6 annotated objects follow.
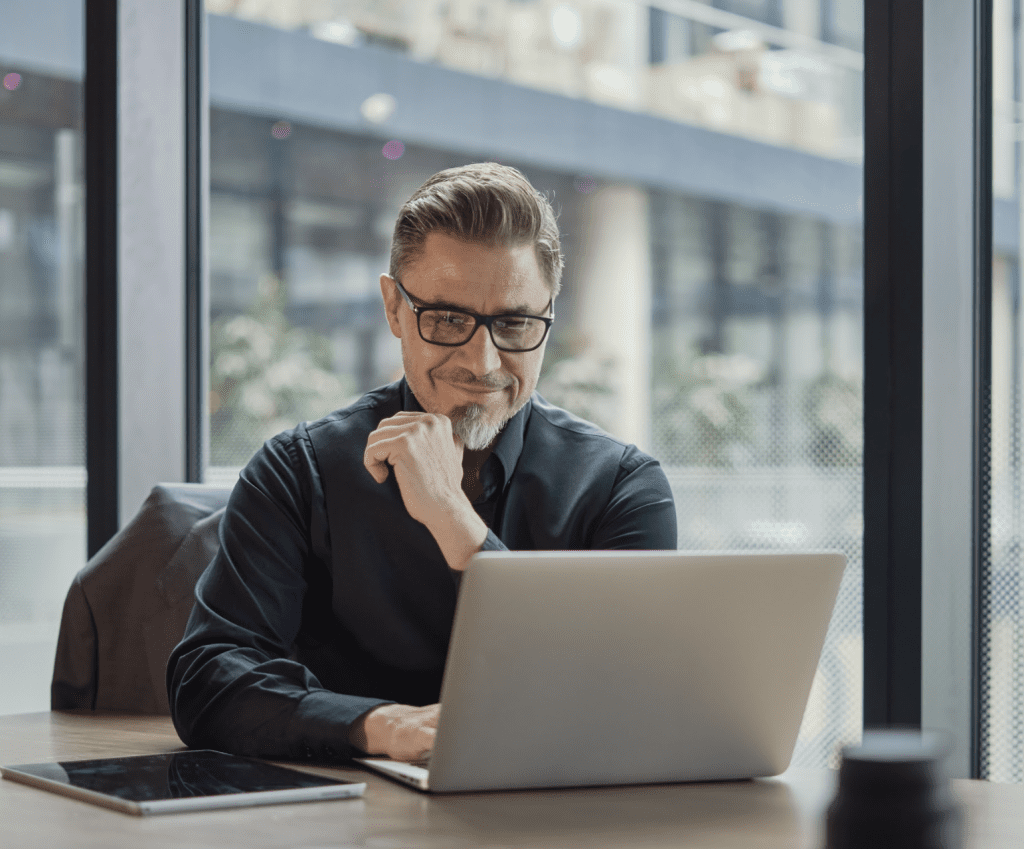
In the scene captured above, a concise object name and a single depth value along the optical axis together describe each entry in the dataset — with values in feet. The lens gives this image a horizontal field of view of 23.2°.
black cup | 5.55
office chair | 9.83
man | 8.56
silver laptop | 6.88
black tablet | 6.93
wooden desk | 6.66
